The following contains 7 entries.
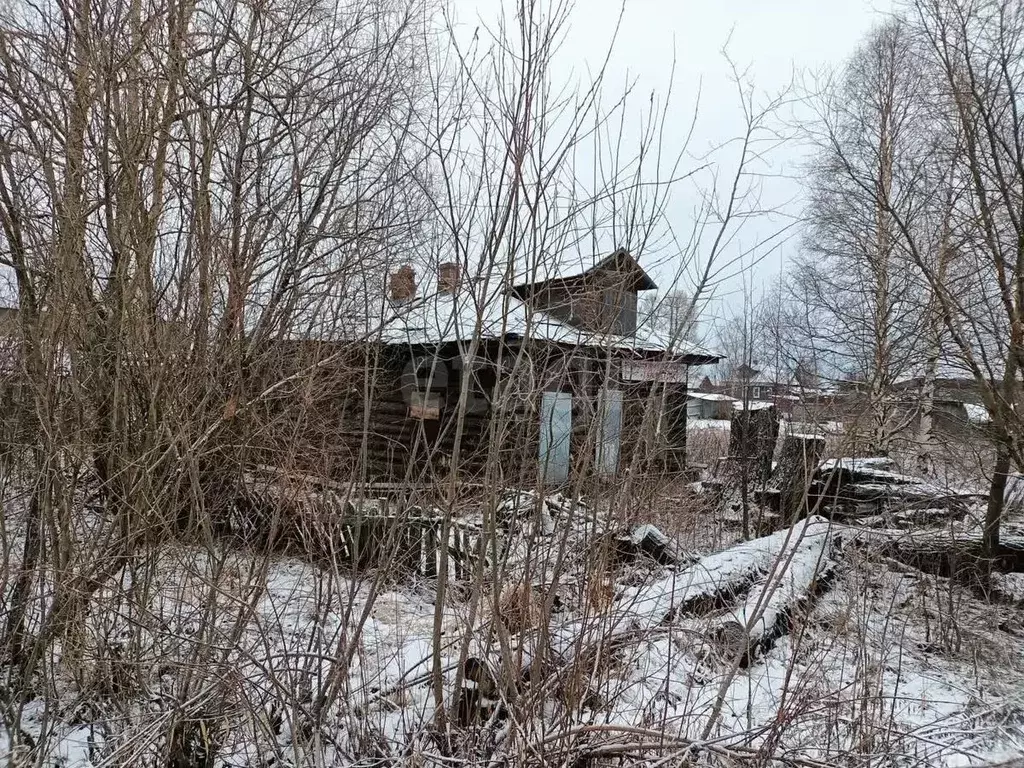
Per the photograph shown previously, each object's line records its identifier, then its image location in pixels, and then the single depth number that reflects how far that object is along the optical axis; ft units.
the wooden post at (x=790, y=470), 24.99
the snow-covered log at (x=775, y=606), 12.66
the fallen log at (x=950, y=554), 17.90
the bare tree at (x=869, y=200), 21.39
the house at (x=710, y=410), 82.54
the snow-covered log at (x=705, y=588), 8.91
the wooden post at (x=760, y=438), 29.63
